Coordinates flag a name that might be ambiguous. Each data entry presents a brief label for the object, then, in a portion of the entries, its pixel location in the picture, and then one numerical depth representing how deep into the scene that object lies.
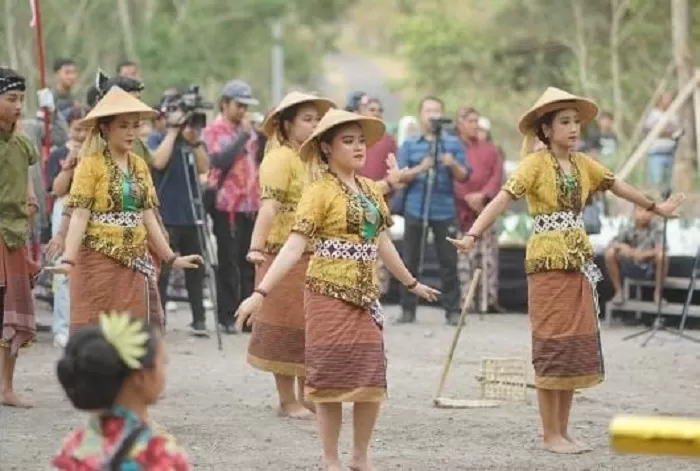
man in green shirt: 10.19
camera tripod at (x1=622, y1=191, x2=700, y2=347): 15.09
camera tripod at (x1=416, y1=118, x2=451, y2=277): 15.86
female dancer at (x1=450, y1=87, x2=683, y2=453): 9.16
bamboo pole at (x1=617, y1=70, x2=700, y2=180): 20.55
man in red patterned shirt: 14.52
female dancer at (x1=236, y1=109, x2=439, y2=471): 8.23
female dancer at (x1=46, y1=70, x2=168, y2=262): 10.22
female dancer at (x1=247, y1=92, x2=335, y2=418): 9.95
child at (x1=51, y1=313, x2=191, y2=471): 5.44
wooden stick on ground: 10.18
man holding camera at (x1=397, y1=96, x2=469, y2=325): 15.99
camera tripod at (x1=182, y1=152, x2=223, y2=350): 14.20
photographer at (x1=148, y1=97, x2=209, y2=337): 13.93
